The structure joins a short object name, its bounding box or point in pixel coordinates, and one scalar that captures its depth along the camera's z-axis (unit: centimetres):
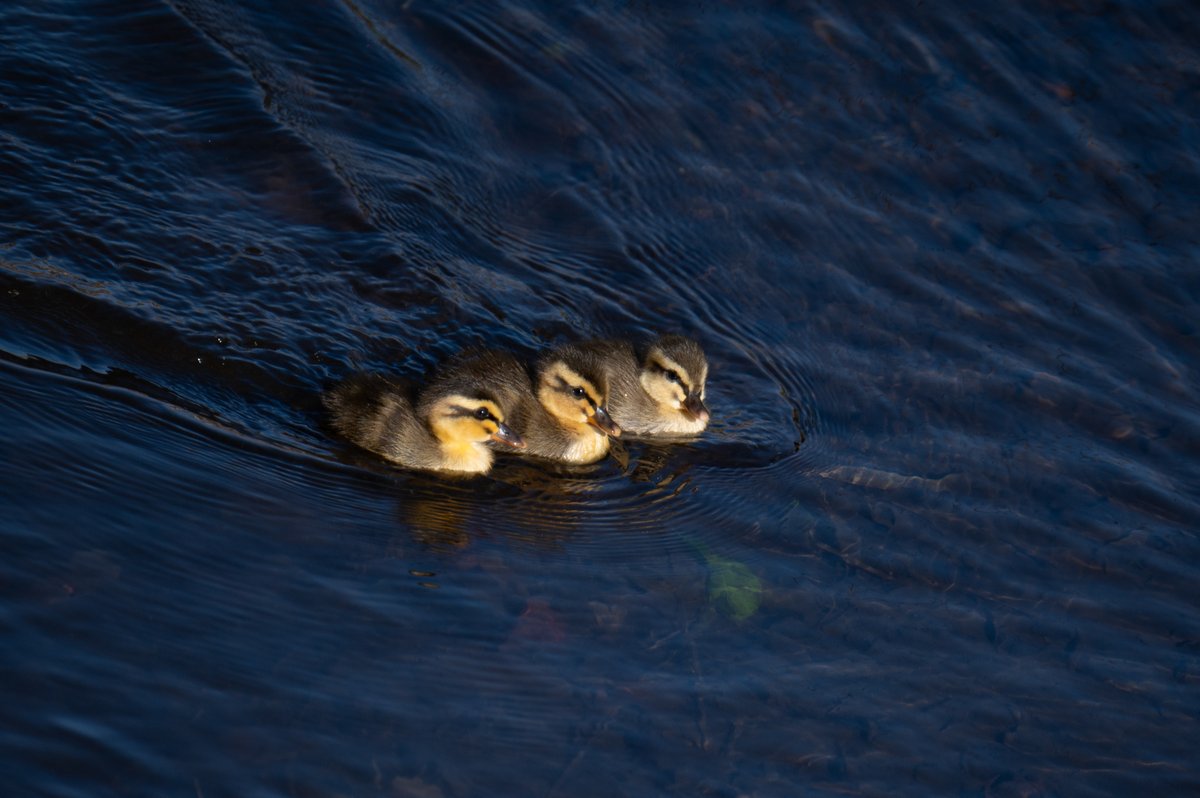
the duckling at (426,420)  1366
